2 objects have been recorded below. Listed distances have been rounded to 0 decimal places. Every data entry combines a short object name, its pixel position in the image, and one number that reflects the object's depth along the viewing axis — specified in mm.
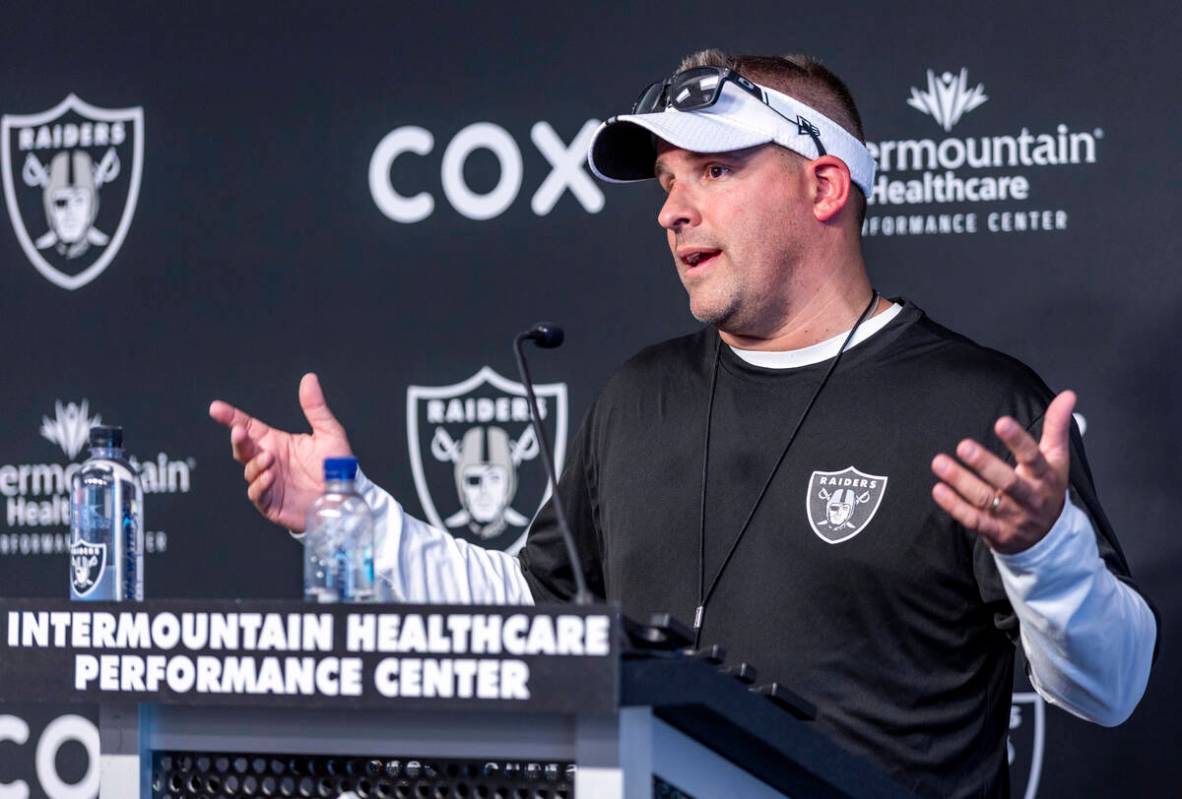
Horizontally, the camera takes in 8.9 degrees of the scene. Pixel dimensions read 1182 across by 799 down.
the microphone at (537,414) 6776
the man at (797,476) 7233
